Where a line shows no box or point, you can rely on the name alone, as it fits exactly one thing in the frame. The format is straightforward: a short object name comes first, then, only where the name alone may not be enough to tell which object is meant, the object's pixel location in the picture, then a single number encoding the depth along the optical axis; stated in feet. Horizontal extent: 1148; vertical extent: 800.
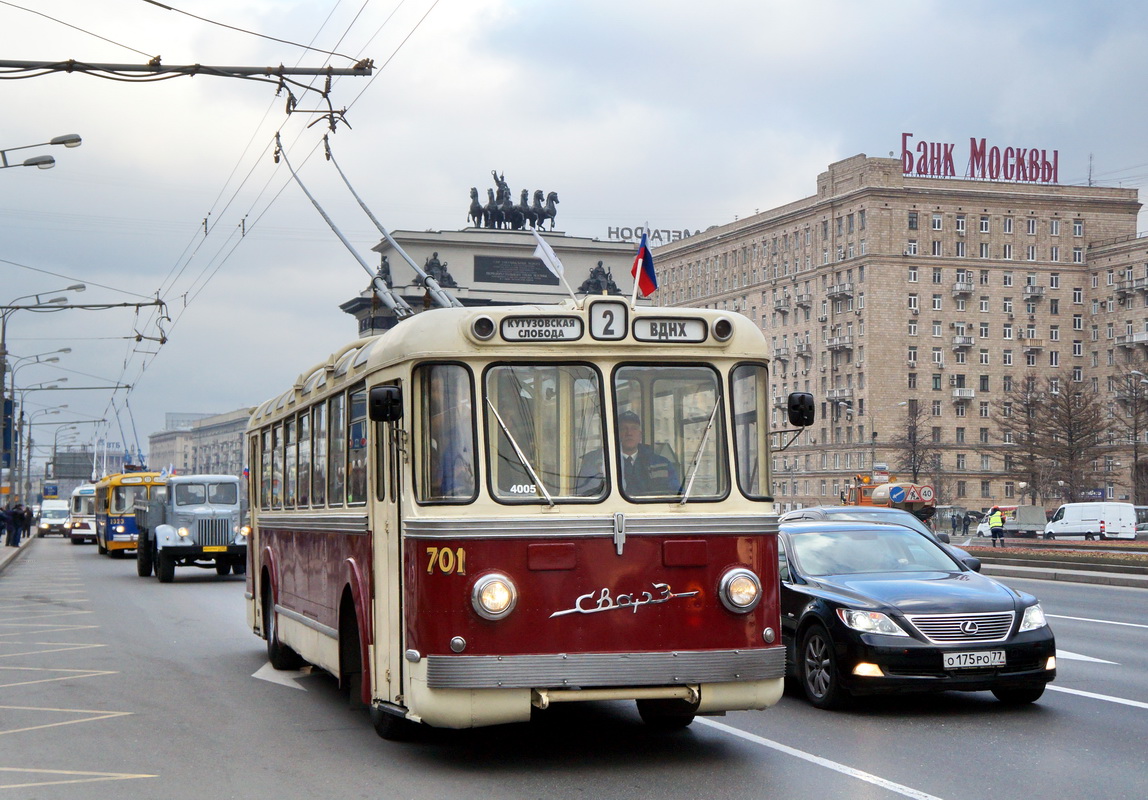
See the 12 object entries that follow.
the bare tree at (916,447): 319.06
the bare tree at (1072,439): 256.32
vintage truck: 100.68
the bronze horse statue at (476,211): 327.88
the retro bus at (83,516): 210.59
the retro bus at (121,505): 137.92
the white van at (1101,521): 205.57
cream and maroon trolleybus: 27.35
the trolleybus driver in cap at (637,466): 28.40
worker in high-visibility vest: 187.44
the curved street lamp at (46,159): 74.95
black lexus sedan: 34.53
